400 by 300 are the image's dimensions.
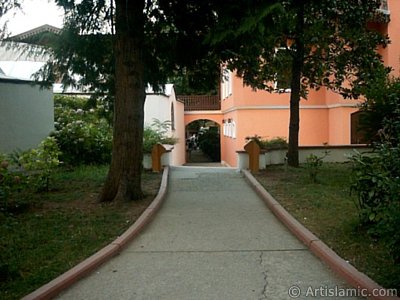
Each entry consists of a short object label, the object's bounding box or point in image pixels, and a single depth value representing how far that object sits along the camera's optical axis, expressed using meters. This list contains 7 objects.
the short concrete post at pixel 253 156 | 15.59
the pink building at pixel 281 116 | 25.88
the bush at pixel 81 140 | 17.31
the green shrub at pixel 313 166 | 12.60
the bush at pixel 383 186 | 4.54
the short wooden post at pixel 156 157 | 16.09
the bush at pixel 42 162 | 11.21
